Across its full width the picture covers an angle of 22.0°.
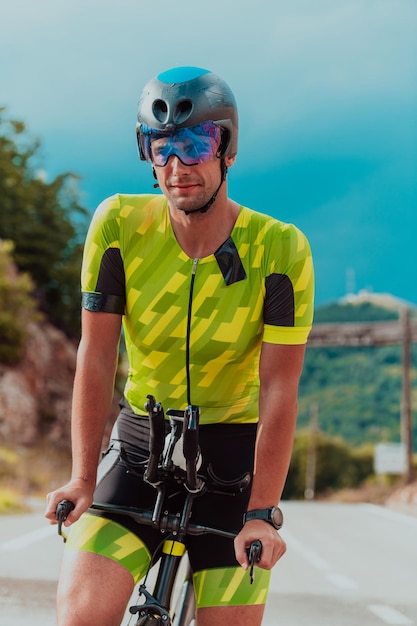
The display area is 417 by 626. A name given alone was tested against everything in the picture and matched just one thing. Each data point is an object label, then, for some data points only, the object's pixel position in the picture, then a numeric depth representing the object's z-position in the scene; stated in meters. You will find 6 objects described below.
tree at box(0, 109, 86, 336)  54.00
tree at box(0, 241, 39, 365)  43.12
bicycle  2.99
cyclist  3.13
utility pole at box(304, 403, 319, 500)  81.59
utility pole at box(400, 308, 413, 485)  36.84
